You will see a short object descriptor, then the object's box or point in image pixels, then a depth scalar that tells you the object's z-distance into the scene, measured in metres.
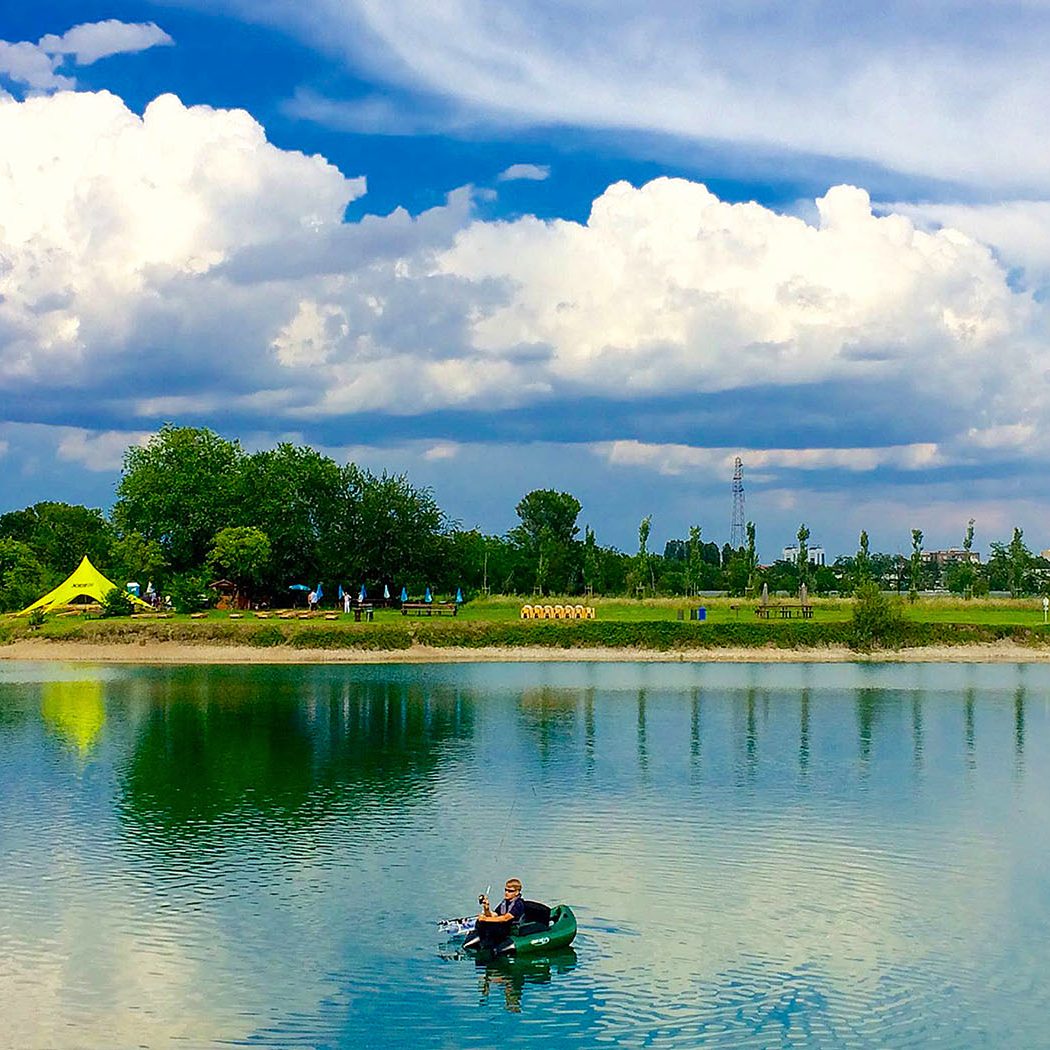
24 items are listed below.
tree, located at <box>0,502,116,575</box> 134.62
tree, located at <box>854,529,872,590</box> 133.24
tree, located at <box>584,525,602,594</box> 152.12
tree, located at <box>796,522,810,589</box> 142.62
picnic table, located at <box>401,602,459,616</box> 109.50
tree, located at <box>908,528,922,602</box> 148.01
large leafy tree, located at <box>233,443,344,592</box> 123.94
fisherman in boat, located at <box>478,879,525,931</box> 26.34
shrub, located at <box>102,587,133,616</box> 109.12
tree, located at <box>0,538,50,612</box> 124.69
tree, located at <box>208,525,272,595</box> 116.19
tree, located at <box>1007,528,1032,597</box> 154.00
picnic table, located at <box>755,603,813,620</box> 110.12
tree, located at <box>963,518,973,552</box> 170.62
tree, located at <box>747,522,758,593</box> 149.64
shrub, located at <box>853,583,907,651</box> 100.98
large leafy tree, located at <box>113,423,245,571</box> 123.25
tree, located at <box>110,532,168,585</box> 118.50
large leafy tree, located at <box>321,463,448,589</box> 121.75
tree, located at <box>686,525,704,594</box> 137.88
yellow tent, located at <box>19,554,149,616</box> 113.81
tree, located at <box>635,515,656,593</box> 143.00
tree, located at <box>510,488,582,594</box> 163.98
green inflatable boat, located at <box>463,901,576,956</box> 26.09
